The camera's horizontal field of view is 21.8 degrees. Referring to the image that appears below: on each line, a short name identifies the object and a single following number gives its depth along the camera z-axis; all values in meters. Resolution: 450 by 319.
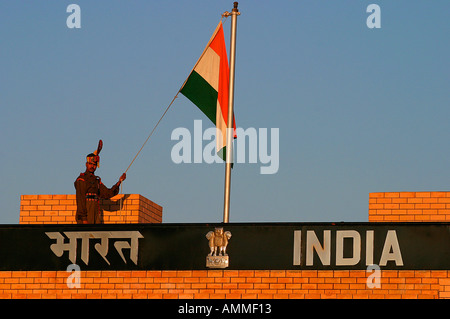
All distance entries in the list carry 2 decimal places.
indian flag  23.00
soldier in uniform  21.80
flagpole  21.94
